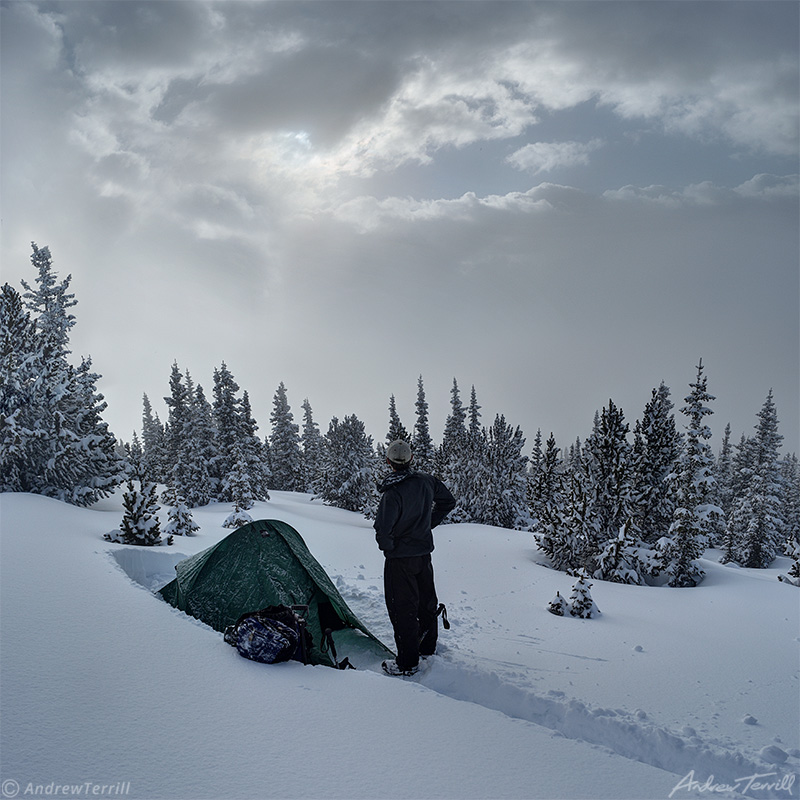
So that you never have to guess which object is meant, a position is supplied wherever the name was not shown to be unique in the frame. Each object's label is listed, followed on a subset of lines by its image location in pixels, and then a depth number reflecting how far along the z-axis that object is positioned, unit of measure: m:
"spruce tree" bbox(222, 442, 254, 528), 26.84
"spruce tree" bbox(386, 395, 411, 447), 35.55
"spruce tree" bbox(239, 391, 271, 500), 33.62
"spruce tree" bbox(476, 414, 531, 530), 30.97
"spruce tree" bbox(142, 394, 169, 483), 49.38
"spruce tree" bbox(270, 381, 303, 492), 52.81
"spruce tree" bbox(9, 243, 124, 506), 18.36
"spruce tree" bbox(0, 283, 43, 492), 17.98
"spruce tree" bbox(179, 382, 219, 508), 33.06
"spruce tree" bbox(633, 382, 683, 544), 20.03
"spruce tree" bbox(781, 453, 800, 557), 42.62
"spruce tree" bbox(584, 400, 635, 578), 17.73
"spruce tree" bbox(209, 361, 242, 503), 35.98
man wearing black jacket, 5.21
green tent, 6.00
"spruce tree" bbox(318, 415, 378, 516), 37.00
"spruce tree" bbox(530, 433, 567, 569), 17.00
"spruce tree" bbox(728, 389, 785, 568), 33.91
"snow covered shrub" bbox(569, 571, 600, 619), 7.84
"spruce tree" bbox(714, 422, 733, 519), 50.16
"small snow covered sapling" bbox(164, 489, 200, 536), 15.27
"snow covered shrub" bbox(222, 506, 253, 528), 17.95
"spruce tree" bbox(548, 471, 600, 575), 16.77
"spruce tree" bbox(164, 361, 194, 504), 33.41
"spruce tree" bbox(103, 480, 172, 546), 11.29
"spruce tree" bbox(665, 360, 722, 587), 17.25
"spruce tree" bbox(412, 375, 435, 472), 36.50
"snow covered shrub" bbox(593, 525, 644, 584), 16.08
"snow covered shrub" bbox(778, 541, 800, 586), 17.01
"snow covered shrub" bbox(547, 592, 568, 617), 7.90
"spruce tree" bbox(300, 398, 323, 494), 55.16
